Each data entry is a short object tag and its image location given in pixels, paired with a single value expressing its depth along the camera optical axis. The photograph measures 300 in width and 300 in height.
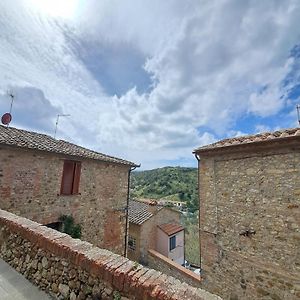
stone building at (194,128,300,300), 6.13
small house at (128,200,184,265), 17.34
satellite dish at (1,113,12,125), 10.54
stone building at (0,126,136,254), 7.75
